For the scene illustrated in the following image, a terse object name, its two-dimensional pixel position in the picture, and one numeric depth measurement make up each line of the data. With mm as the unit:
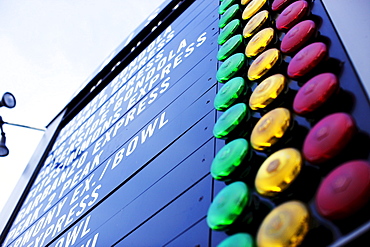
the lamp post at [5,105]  4375
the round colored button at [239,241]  1131
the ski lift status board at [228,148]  1104
